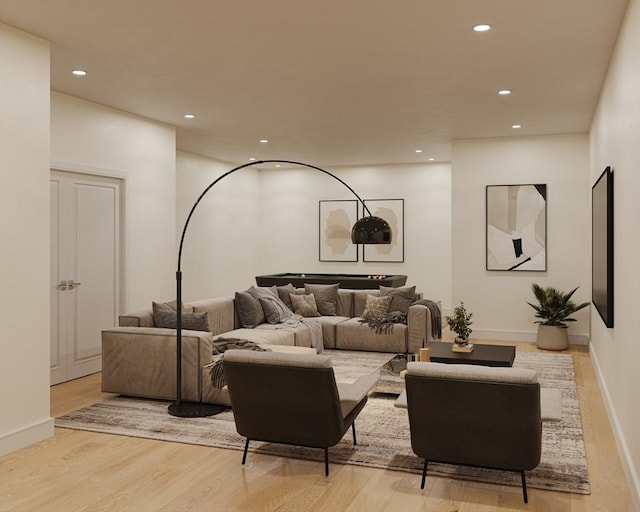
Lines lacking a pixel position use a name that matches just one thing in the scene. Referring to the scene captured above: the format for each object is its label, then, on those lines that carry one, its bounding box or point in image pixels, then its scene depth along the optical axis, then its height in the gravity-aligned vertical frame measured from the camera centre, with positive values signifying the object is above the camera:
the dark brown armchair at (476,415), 3.01 -0.80
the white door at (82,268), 5.84 -0.12
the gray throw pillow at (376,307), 7.64 -0.64
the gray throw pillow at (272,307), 7.05 -0.60
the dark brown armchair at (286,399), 3.41 -0.81
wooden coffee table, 5.16 -0.87
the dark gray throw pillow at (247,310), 6.90 -0.61
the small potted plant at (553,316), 7.56 -0.75
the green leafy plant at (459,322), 5.34 -0.58
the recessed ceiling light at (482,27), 4.02 +1.49
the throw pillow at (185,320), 5.38 -0.57
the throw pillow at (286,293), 7.90 -0.48
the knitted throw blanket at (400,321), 7.32 -0.78
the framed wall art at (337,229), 11.38 +0.48
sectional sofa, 5.00 -0.81
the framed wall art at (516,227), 8.09 +0.37
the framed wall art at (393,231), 11.08 +0.43
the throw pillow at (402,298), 7.66 -0.53
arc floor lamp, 4.80 -0.52
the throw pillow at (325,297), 8.05 -0.54
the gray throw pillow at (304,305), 7.84 -0.63
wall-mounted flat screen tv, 4.35 +0.06
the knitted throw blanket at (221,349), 4.86 -0.81
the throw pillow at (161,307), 5.53 -0.47
